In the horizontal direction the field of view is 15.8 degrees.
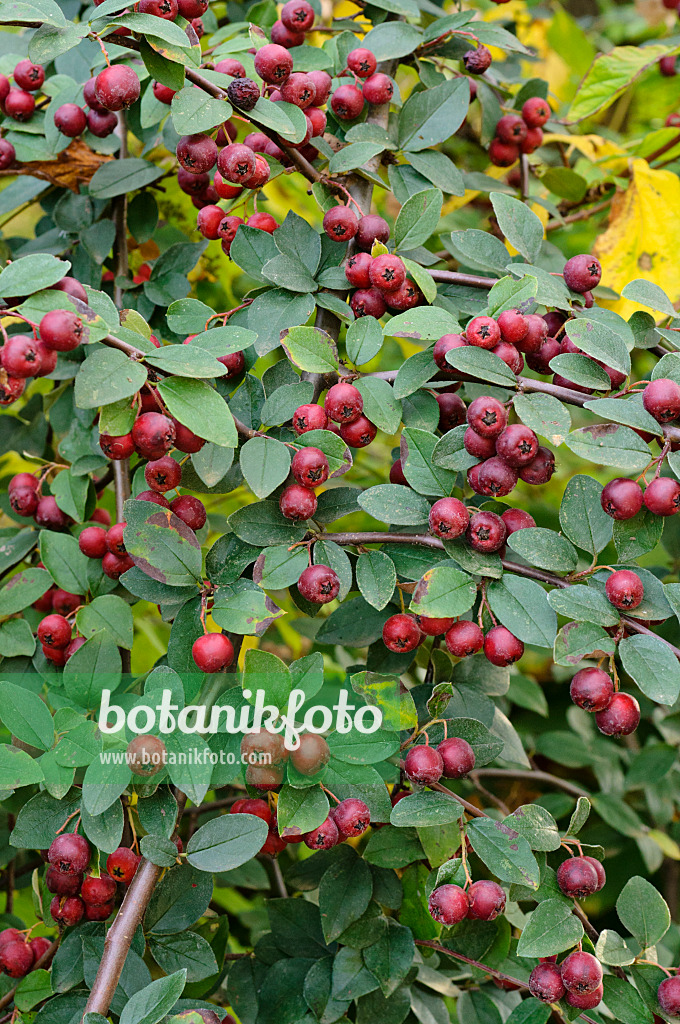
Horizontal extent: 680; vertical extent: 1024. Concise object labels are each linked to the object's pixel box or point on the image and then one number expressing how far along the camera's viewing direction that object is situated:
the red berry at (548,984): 0.47
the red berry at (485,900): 0.47
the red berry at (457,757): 0.48
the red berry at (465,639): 0.48
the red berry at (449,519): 0.48
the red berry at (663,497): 0.47
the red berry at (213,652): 0.47
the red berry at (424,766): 0.47
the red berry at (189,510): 0.49
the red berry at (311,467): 0.48
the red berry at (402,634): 0.49
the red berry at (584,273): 0.50
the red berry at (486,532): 0.48
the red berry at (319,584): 0.48
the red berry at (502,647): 0.48
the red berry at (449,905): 0.47
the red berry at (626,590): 0.47
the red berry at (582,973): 0.47
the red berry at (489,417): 0.48
